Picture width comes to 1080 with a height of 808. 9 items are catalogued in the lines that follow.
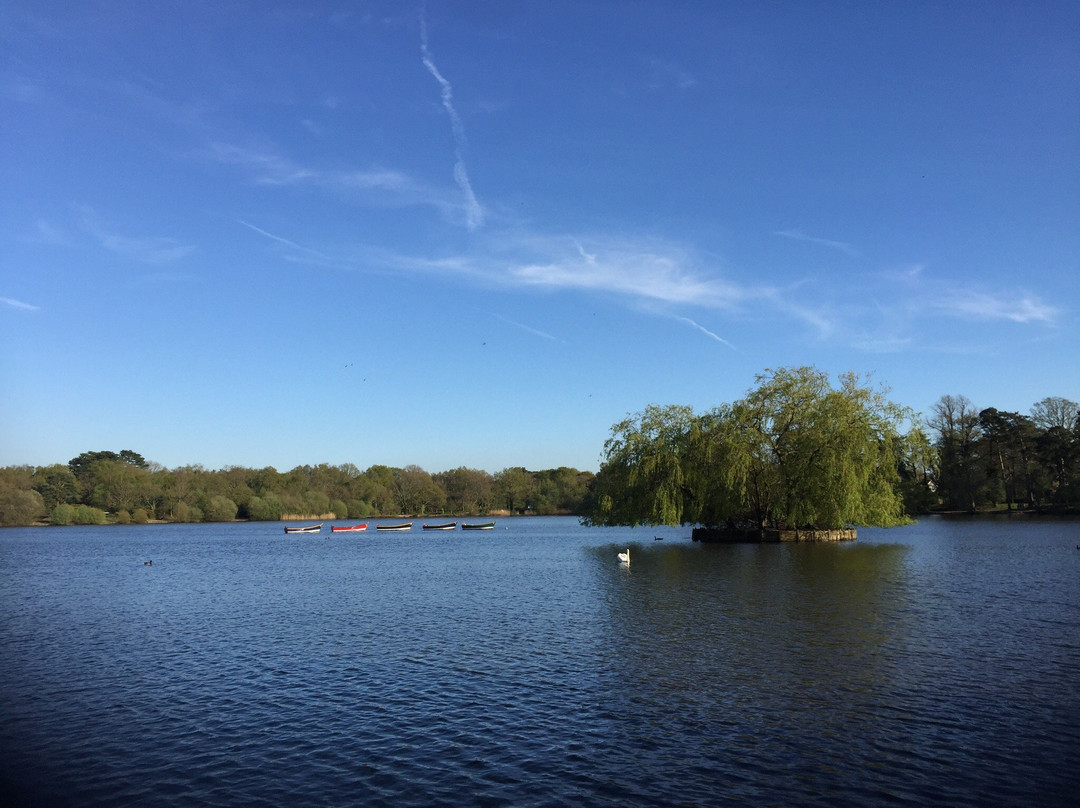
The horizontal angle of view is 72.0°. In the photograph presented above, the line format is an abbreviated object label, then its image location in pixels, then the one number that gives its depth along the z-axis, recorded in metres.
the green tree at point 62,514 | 149.75
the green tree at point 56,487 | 153.12
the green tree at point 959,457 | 119.31
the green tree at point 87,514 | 152.62
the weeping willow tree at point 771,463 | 62.22
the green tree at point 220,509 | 169.88
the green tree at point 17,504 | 134.50
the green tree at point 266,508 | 175.75
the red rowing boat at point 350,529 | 126.09
